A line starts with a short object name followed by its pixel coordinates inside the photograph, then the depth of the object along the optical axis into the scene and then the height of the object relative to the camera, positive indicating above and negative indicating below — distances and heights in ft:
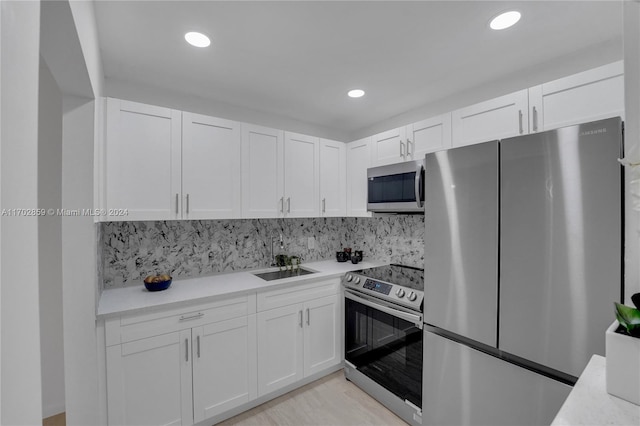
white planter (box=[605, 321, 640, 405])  2.44 -1.34
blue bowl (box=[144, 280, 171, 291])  6.84 -1.74
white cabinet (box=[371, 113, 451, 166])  7.30 +1.96
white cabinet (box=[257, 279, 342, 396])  7.39 -3.34
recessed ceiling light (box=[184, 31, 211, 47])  5.44 +3.33
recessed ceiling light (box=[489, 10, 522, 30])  4.88 +3.31
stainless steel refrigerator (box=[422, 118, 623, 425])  3.98 -0.93
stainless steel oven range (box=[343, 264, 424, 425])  6.52 -3.16
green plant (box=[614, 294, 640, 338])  2.52 -0.95
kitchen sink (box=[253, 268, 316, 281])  8.89 -1.98
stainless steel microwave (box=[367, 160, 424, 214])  7.06 +0.64
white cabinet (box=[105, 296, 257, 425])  5.59 -3.23
